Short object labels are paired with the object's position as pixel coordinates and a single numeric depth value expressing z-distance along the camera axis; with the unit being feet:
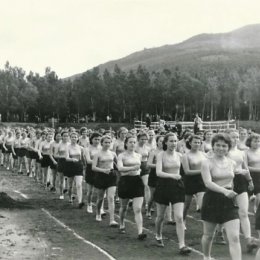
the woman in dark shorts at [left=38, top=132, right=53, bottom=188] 66.18
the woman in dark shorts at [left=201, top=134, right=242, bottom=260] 25.41
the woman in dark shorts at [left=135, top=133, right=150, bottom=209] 48.37
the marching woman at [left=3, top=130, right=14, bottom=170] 89.18
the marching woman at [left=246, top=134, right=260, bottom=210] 38.60
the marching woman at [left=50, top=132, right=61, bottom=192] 59.06
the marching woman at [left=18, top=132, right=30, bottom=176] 83.47
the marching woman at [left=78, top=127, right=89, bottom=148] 57.77
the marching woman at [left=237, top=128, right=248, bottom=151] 46.59
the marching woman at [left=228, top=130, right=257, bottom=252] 32.63
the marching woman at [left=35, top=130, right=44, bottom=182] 70.03
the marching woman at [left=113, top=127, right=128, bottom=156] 51.85
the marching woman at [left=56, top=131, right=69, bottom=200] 54.70
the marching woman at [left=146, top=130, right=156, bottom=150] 51.13
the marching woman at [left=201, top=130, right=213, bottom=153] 50.52
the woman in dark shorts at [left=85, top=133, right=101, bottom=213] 47.85
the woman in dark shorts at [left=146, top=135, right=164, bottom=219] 41.24
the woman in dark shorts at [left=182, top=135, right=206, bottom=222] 38.04
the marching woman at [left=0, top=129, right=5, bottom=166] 95.31
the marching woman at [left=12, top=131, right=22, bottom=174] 85.83
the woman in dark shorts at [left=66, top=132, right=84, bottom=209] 51.06
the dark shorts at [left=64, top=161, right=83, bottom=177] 51.57
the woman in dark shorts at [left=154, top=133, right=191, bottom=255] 32.78
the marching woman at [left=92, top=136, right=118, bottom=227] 42.06
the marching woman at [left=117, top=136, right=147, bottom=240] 36.62
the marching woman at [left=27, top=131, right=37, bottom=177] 76.35
